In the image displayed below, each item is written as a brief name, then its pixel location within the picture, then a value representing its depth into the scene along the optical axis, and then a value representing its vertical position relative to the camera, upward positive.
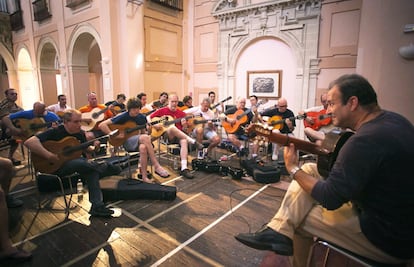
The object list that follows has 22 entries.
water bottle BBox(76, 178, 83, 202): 3.26 -1.32
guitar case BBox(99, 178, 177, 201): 3.07 -1.23
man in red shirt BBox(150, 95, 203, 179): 4.10 -0.60
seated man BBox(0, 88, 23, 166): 4.32 -0.33
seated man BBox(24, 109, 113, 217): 2.58 -0.73
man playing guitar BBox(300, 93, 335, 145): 4.21 -0.51
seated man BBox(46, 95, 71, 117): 5.24 -0.29
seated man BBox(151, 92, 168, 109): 6.04 -0.19
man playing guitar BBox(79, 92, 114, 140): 4.85 -0.44
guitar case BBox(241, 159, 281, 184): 3.65 -1.18
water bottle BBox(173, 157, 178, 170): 4.38 -1.28
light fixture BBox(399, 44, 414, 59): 4.41 +0.81
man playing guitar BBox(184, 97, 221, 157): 4.68 -0.65
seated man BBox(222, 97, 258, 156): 4.81 -0.55
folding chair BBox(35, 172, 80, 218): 3.31 -1.27
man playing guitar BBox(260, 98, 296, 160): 4.77 -0.42
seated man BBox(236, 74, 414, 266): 1.15 -0.49
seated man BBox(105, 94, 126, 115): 5.26 -0.24
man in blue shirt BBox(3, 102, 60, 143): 3.94 -0.48
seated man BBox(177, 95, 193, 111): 5.90 -0.18
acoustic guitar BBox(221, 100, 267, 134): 4.83 -0.52
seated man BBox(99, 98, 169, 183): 3.59 -0.62
